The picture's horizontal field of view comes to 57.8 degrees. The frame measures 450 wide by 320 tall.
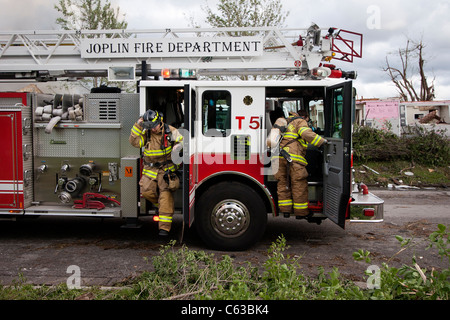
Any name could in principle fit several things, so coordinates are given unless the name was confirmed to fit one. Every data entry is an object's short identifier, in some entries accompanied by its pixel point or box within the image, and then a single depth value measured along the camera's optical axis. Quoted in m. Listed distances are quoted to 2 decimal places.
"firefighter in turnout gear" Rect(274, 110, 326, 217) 5.54
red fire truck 5.54
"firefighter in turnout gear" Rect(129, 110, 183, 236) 5.45
